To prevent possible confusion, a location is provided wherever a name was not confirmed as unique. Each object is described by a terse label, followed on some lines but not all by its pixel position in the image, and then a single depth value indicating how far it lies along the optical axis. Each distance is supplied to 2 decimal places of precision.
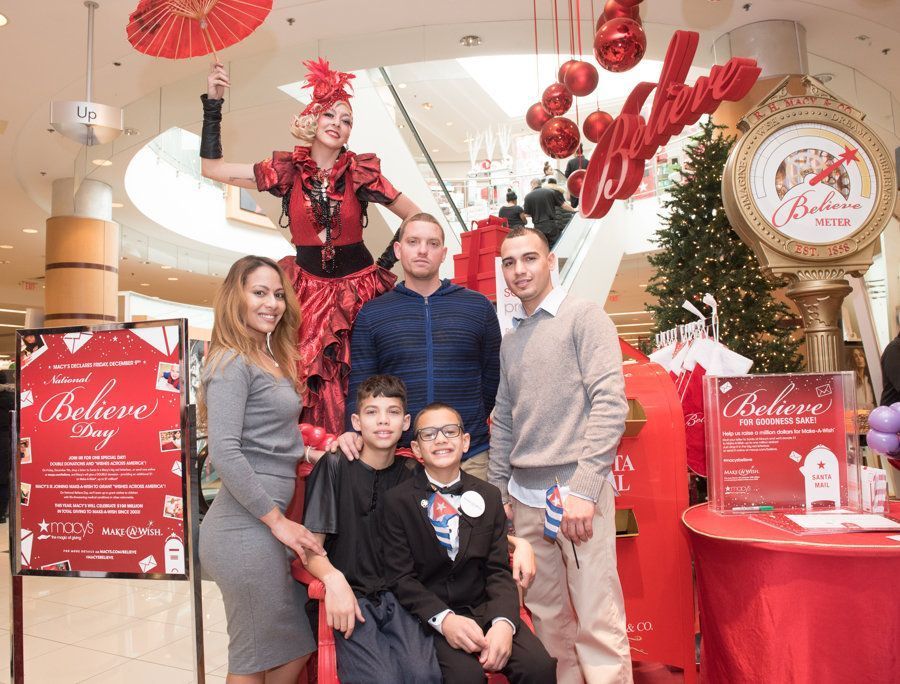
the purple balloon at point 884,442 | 2.24
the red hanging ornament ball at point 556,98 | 5.64
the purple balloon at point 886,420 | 2.23
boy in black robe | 1.87
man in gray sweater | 2.12
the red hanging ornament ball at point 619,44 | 4.22
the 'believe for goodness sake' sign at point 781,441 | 2.36
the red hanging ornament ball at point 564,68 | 5.26
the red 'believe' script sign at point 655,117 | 3.18
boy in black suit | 1.88
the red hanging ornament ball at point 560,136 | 5.63
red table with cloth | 1.91
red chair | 1.90
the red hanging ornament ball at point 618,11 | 4.35
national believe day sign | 2.39
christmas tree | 3.82
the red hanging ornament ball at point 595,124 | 6.00
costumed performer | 2.66
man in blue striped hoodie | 2.46
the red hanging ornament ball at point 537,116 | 6.24
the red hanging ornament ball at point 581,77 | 5.18
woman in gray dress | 2.06
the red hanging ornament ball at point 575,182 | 6.14
